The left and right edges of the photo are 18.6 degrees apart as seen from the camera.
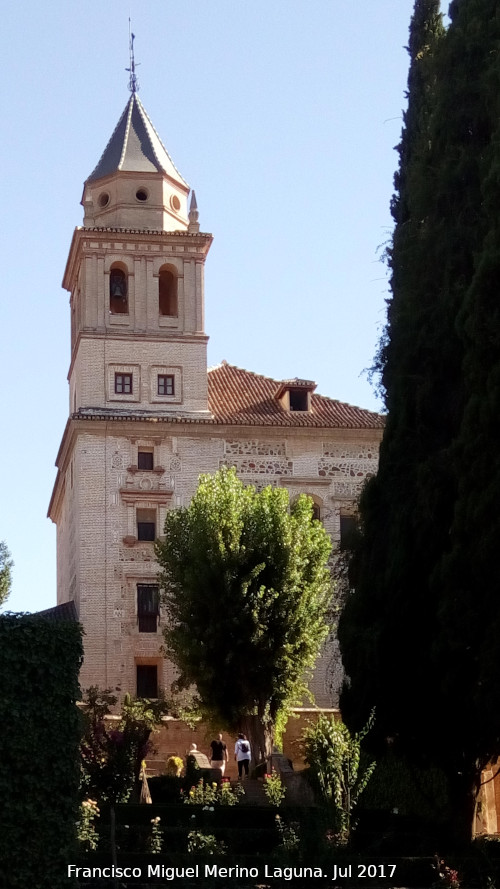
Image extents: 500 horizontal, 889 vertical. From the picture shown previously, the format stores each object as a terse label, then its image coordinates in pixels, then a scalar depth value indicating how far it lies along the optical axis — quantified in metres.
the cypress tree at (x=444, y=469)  20.95
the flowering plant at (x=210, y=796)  25.12
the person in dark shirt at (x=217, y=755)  33.53
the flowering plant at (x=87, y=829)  18.81
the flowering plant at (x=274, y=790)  25.28
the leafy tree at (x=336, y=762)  21.56
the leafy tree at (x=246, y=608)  34.16
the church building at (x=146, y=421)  40.19
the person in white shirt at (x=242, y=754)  32.22
